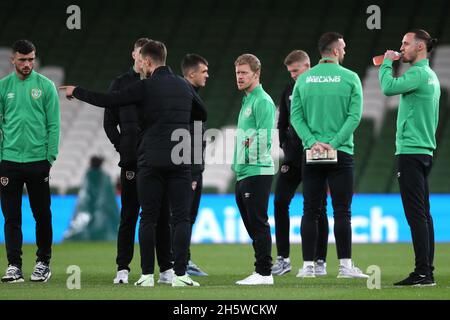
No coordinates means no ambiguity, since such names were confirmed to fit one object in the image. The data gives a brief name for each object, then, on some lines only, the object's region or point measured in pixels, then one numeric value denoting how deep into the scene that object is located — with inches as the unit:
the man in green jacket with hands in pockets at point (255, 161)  639.8
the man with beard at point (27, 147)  677.9
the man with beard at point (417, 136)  614.2
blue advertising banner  1135.0
